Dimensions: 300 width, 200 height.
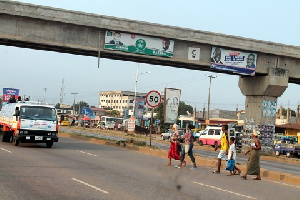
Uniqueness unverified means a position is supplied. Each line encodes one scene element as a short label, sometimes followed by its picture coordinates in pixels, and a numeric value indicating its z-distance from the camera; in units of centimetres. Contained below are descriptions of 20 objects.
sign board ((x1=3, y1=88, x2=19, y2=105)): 7396
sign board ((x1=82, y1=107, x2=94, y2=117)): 4900
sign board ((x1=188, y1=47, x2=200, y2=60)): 3244
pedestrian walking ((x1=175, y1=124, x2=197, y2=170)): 1919
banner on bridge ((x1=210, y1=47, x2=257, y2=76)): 3316
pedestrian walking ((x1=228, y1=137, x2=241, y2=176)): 1753
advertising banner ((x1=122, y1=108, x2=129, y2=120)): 10178
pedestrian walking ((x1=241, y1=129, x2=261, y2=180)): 1652
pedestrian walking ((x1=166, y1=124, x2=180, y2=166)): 1964
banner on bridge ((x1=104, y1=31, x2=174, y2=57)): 3048
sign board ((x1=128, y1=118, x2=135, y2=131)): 4012
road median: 1732
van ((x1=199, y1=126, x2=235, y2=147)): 4488
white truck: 2472
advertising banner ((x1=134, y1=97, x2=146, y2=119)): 5832
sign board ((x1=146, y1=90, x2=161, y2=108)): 2500
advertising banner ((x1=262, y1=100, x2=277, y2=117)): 3528
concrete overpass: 2880
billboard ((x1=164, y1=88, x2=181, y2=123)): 2816
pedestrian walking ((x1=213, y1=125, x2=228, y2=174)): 1812
